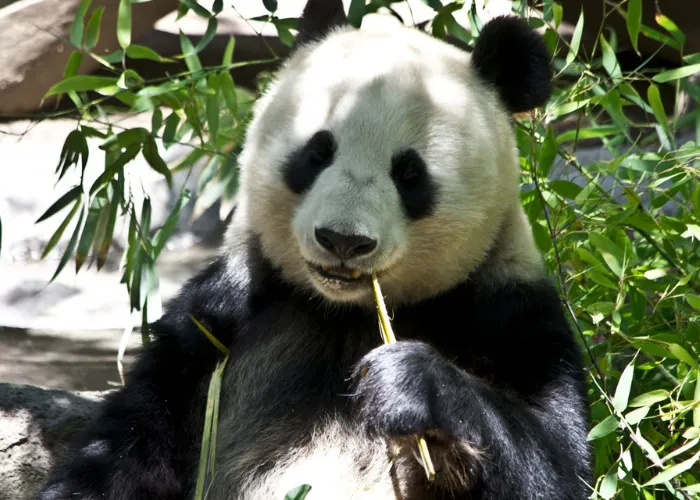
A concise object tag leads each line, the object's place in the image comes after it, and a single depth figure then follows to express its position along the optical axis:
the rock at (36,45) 15.07
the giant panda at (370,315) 5.27
